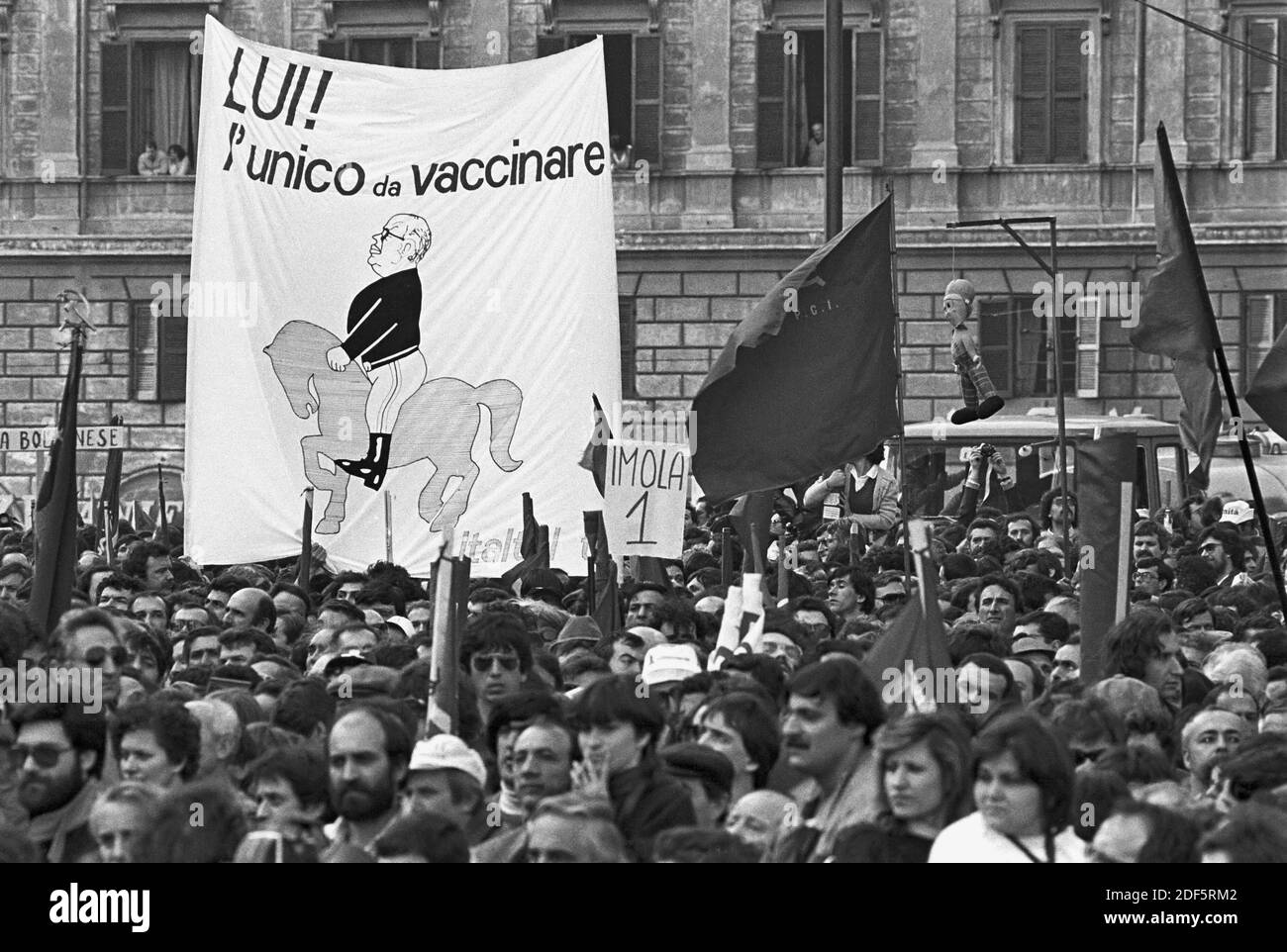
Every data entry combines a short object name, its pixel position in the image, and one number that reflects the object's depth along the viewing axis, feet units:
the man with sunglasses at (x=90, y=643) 28.76
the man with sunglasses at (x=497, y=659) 28.81
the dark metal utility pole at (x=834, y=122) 66.69
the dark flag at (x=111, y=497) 54.65
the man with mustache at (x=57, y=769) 22.13
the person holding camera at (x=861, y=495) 61.41
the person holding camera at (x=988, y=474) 67.62
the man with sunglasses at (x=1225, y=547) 50.11
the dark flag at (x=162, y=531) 57.93
